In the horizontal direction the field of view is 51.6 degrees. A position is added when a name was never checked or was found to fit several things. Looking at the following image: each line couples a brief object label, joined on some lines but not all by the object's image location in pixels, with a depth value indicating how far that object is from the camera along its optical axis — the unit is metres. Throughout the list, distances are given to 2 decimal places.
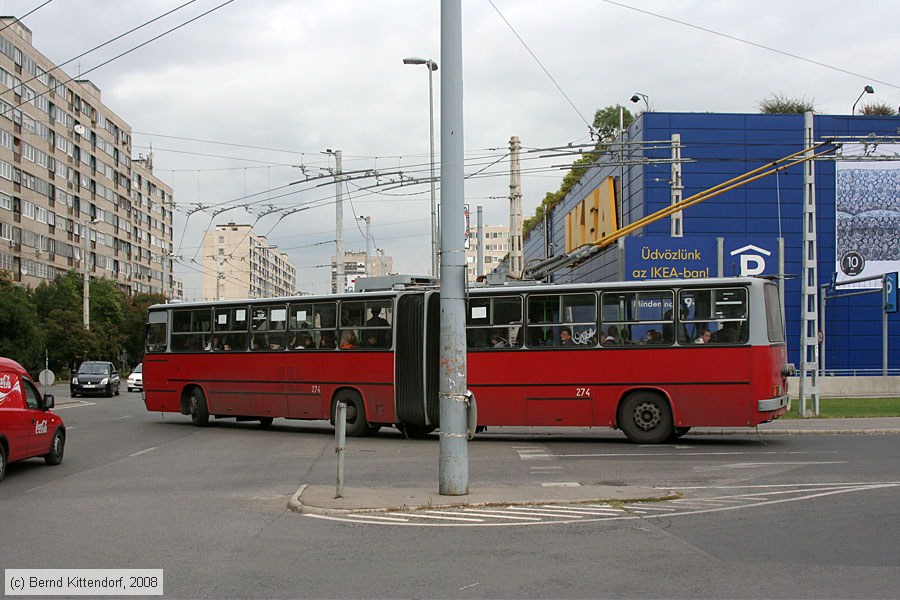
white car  50.38
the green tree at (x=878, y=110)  54.00
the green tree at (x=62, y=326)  62.60
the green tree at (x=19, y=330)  46.28
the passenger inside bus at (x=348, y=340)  21.16
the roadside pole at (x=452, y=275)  11.25
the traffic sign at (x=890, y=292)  38.89
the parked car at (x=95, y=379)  46.09
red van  13.56
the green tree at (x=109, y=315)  74.94
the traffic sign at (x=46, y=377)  35.18
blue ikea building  46.25
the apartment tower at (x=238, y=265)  140.45
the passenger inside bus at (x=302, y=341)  21.95
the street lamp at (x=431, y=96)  30.28
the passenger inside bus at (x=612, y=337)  18.69
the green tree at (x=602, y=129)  63.59
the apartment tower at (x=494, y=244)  177.12
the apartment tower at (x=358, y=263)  132.82
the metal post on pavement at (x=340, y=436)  11.38
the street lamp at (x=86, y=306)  60.75
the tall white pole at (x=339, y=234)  33.46
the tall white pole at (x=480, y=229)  46.33
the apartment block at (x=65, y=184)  71.81
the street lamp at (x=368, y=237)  51.54
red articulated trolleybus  17.84
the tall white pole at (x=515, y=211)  28.73
